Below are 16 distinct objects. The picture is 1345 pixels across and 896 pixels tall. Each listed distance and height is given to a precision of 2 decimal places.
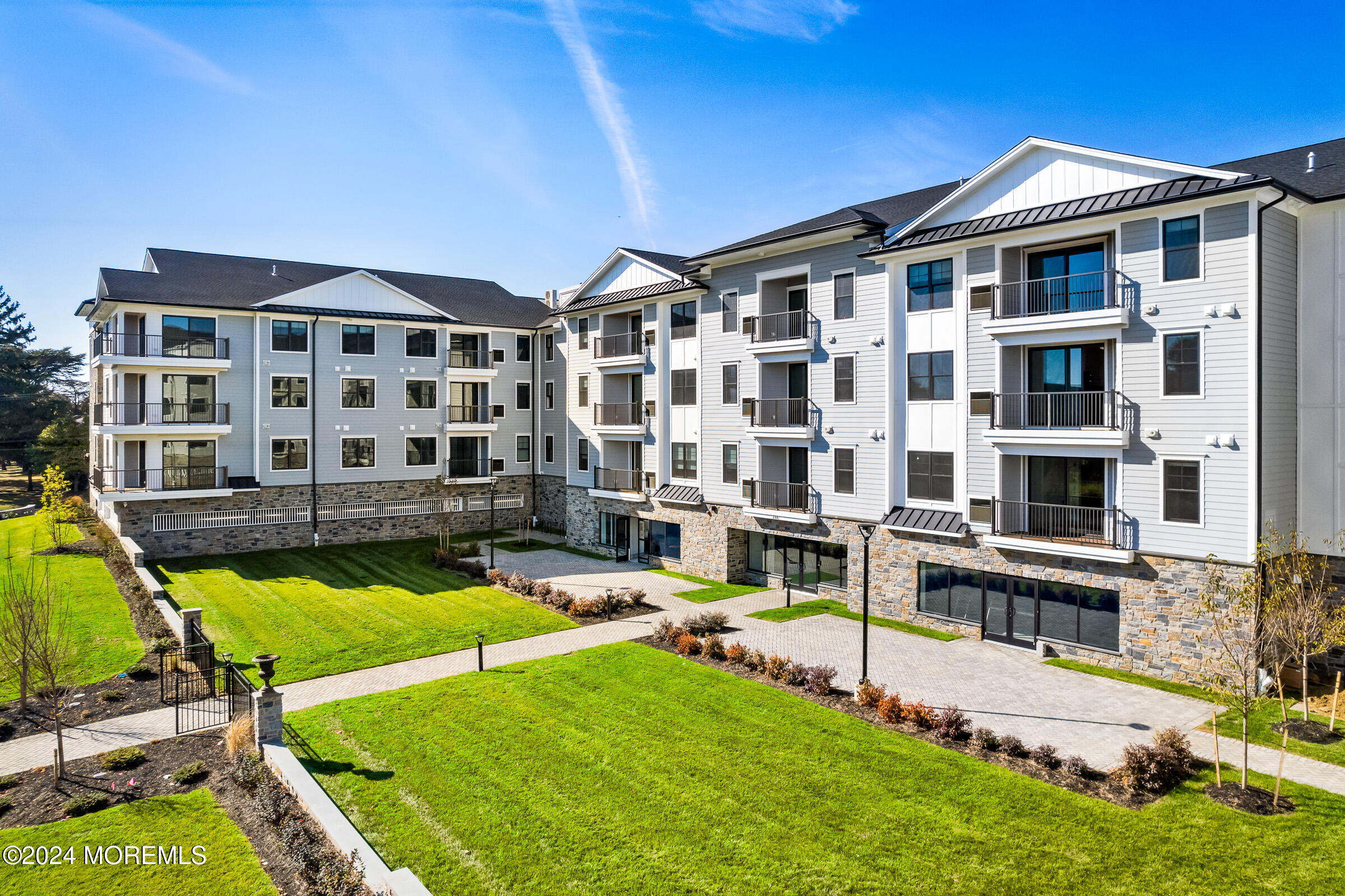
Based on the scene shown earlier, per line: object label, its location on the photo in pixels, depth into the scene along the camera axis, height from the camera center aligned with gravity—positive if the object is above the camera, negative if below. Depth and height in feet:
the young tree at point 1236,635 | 39.04 -12.06
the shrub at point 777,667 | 55.72 -17.36
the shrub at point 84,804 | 36.24 -18.28
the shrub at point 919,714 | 46.32 -17.57
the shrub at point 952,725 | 44.91 -17.66
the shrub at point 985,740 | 43.50 -17.96
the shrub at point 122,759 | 41.16 -18.10
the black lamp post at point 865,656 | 51.67 -15.33
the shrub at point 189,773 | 39.50 -18.24
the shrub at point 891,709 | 47.26 -17.52
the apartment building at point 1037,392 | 53.36 +4.56
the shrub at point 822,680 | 52.54 -17.29
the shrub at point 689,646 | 62.03 -17.42
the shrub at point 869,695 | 49.80 -17.37
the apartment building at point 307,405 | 99.14 +5.97
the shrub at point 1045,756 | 40.75 -17.82
